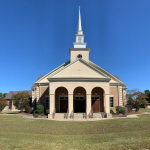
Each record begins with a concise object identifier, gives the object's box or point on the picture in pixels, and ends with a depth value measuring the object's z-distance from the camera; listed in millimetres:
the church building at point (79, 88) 22438
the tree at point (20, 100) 30672
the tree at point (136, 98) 30970
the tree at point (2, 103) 32612
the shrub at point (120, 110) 23180
